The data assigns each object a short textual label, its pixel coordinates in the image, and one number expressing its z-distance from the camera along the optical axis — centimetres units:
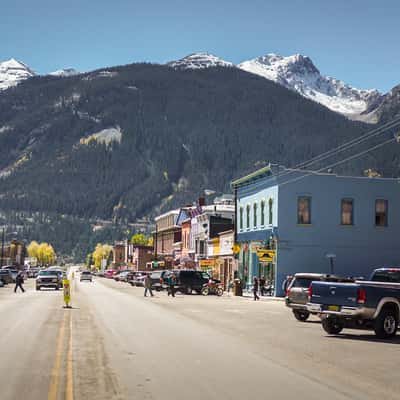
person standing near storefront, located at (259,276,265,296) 6075
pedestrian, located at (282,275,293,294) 3867
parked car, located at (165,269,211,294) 6594
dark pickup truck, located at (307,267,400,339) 2433
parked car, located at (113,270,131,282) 11739
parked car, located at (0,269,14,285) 8508
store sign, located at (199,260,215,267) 8590
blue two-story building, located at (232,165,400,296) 6100
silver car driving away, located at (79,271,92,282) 11724
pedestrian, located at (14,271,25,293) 6116
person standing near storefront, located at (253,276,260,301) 5419
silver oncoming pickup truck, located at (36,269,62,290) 6744
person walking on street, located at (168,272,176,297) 5809
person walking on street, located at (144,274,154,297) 5759
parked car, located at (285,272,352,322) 3219
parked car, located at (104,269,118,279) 15492
